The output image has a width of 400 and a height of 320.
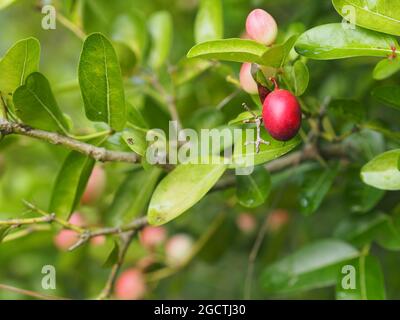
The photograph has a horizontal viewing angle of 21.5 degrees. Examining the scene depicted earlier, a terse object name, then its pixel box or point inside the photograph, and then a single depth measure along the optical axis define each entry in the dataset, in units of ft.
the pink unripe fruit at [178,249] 2.18
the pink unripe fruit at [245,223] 2.37
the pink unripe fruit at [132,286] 2.11
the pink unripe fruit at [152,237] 2.24
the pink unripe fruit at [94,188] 2.00
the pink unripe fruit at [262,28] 1.40
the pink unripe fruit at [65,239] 2.06
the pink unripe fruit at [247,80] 1.45
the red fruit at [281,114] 1.34
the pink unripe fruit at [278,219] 2.34
